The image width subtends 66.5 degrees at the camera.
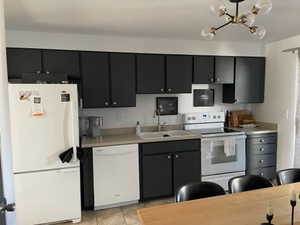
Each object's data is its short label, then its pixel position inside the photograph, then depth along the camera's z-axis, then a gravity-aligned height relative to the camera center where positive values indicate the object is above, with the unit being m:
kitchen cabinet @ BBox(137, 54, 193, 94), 3.32 +0.34
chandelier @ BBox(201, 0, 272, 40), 1.54 +0.60
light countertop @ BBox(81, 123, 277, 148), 2.91 -0.57
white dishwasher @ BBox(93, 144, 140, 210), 2.91 -1.02
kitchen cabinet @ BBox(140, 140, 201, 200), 3.11 -0.97
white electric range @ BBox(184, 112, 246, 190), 3.37 -0.89
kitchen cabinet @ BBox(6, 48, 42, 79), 2.84 +0.46
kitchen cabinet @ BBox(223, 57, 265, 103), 3.79 +0.21
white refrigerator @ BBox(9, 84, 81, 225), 2.44 -0.58
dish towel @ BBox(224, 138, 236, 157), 3.41 -0.76
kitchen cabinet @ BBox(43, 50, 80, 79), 2.96 +0.46
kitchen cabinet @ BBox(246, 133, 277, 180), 3.59 -0.95
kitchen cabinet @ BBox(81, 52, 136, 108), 3.09 +0.25
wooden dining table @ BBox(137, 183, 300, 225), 1.41 -0.77
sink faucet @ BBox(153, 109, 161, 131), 3.69 -0.33
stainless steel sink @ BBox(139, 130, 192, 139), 3.36 -0.57
